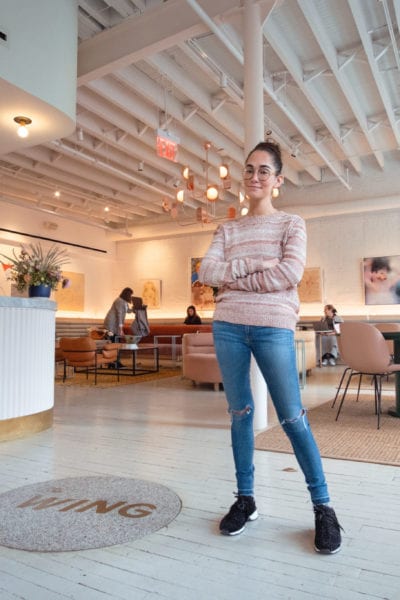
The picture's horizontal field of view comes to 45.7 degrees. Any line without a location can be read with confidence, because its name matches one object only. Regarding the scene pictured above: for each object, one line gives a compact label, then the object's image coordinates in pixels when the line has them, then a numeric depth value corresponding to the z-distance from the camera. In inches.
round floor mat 72.6
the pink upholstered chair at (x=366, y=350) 157.1
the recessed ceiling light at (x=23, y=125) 201.6
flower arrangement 164.6
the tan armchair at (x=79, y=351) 290.4
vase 163.9
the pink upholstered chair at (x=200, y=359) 251.0
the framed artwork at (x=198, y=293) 546.3
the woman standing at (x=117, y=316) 347.6
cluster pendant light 296.7
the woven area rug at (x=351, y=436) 120.3
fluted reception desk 142.5
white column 160.1
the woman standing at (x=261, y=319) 69.3
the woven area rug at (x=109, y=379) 286.2
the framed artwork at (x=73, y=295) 548.1
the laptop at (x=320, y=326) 416.2
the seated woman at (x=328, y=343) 416.2
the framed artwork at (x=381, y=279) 440.1
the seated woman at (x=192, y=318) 470.6
